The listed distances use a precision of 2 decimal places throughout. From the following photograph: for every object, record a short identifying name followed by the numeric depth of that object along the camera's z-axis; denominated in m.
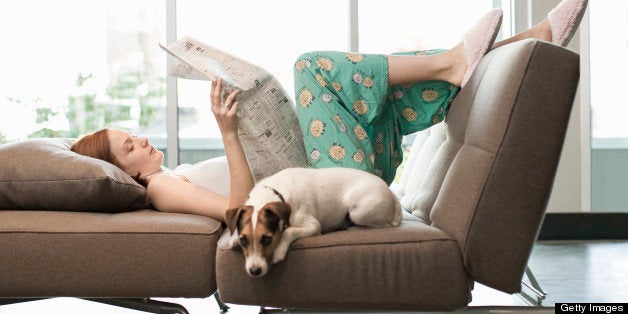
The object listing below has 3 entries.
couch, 1.77
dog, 1.70
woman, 2.25
